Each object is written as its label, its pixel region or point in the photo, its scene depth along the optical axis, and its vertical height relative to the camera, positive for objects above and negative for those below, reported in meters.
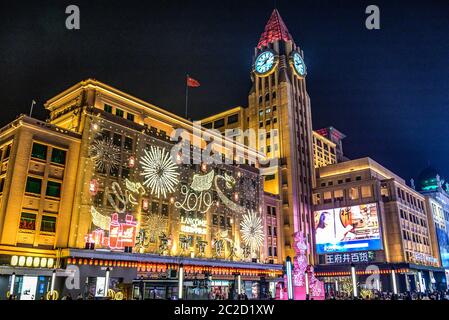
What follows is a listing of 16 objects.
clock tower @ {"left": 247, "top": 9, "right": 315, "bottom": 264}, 82.31 +36.76
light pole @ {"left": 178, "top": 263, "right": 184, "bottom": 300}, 23.51 +0.26
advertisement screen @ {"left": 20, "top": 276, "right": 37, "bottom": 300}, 39.11 -0.34
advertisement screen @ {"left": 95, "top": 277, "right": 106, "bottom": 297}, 43.40 -0.17
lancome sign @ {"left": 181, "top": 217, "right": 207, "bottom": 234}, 56.69 +8.63
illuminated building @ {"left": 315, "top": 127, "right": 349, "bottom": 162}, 135.12 +50.90
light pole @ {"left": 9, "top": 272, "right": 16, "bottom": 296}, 35.25 +0.18
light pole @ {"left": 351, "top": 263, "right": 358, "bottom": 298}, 27.89 +0.27
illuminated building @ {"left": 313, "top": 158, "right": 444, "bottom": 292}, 75.38 +11.38
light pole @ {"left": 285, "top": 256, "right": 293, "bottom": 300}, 29.95 +0.75
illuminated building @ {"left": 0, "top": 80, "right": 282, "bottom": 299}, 42.47 +10.29
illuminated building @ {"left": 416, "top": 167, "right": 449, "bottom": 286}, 98.25 +21.24
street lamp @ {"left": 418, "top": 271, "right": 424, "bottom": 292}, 80.19 +1.02
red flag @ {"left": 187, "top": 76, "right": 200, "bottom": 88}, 56.22 +28.46
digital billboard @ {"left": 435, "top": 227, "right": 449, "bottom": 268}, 97.50 +10.23
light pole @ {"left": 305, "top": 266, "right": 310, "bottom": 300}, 37.40 +0.33
